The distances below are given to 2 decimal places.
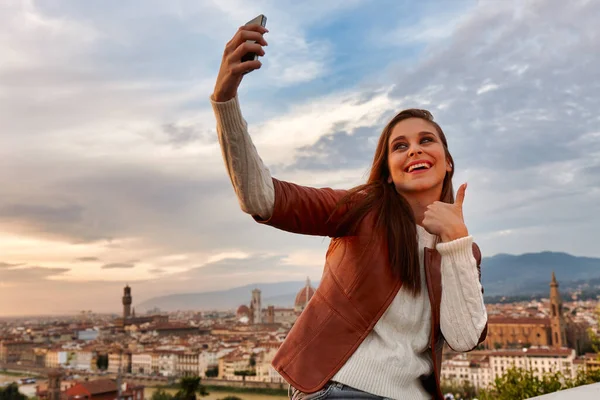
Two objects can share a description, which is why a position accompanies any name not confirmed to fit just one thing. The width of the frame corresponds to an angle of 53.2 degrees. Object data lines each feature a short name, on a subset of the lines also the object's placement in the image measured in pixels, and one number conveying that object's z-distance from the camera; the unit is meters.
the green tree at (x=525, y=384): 6.45
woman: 1.04
